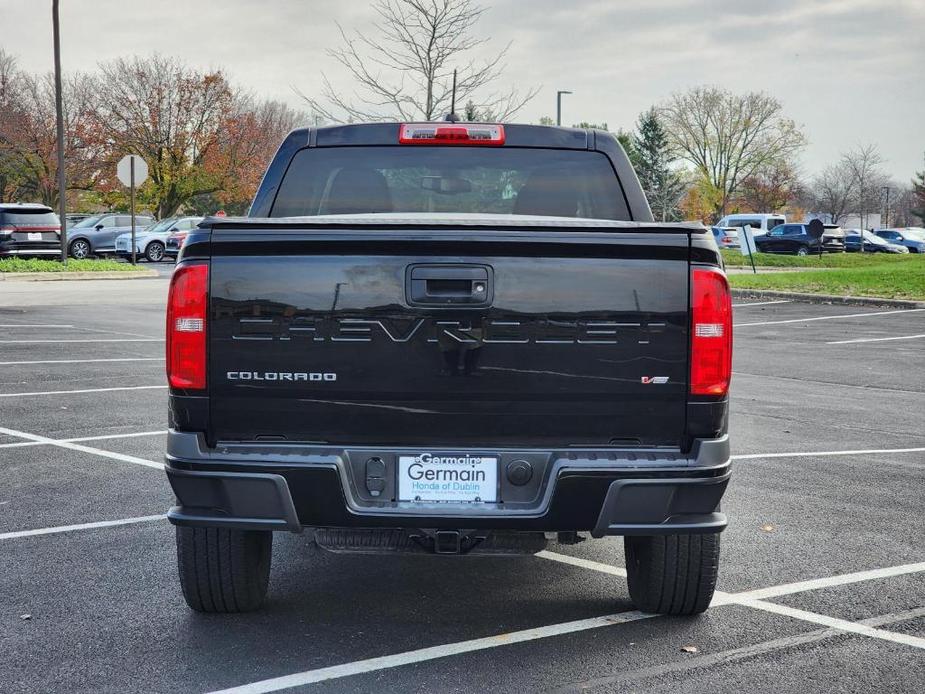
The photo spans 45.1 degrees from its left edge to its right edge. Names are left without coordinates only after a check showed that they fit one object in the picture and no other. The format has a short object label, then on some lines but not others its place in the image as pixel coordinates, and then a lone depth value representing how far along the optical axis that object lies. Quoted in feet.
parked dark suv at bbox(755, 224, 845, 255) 162.50
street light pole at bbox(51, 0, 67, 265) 94.07
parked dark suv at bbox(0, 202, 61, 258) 96.48
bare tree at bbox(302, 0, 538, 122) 92.48
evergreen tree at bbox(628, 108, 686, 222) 236.22
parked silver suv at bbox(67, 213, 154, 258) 123.84
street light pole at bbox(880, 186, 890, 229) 330.13
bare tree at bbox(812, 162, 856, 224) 291.38
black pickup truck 11.84
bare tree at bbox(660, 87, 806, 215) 249.14
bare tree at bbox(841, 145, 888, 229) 296.10
